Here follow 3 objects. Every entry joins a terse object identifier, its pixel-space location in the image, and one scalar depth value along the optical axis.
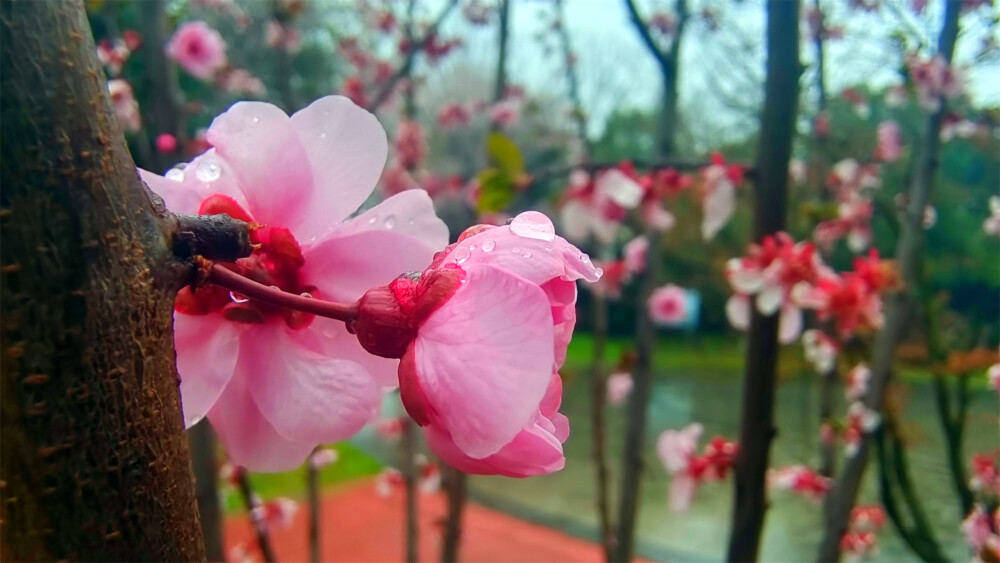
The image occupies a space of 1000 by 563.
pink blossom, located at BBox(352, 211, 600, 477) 0.06
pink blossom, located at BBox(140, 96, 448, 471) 0.07
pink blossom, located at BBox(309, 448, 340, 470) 1.17
